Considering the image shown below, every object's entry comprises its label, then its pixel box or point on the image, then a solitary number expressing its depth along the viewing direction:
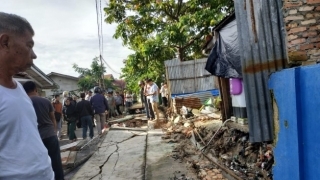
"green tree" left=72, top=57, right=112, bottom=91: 28.38
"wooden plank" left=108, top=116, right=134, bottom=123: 11.65
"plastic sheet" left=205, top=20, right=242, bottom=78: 4.76
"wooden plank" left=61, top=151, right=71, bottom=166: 5.80
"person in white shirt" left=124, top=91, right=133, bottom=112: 17.29
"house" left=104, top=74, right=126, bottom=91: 44.21
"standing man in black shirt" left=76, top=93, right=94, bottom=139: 8.22
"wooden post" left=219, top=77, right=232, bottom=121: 6.37
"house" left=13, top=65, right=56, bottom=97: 11.73
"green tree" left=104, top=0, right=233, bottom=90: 11.58
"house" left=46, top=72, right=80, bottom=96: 31.84
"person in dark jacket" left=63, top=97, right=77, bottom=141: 8.51
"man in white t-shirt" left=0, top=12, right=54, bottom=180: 1.31
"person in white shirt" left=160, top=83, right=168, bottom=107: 13.38
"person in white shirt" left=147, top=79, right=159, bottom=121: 9.27
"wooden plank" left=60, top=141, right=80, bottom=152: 7.02
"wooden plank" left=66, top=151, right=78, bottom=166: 5.74
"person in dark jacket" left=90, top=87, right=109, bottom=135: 8.66
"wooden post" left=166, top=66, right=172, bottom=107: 11.89
